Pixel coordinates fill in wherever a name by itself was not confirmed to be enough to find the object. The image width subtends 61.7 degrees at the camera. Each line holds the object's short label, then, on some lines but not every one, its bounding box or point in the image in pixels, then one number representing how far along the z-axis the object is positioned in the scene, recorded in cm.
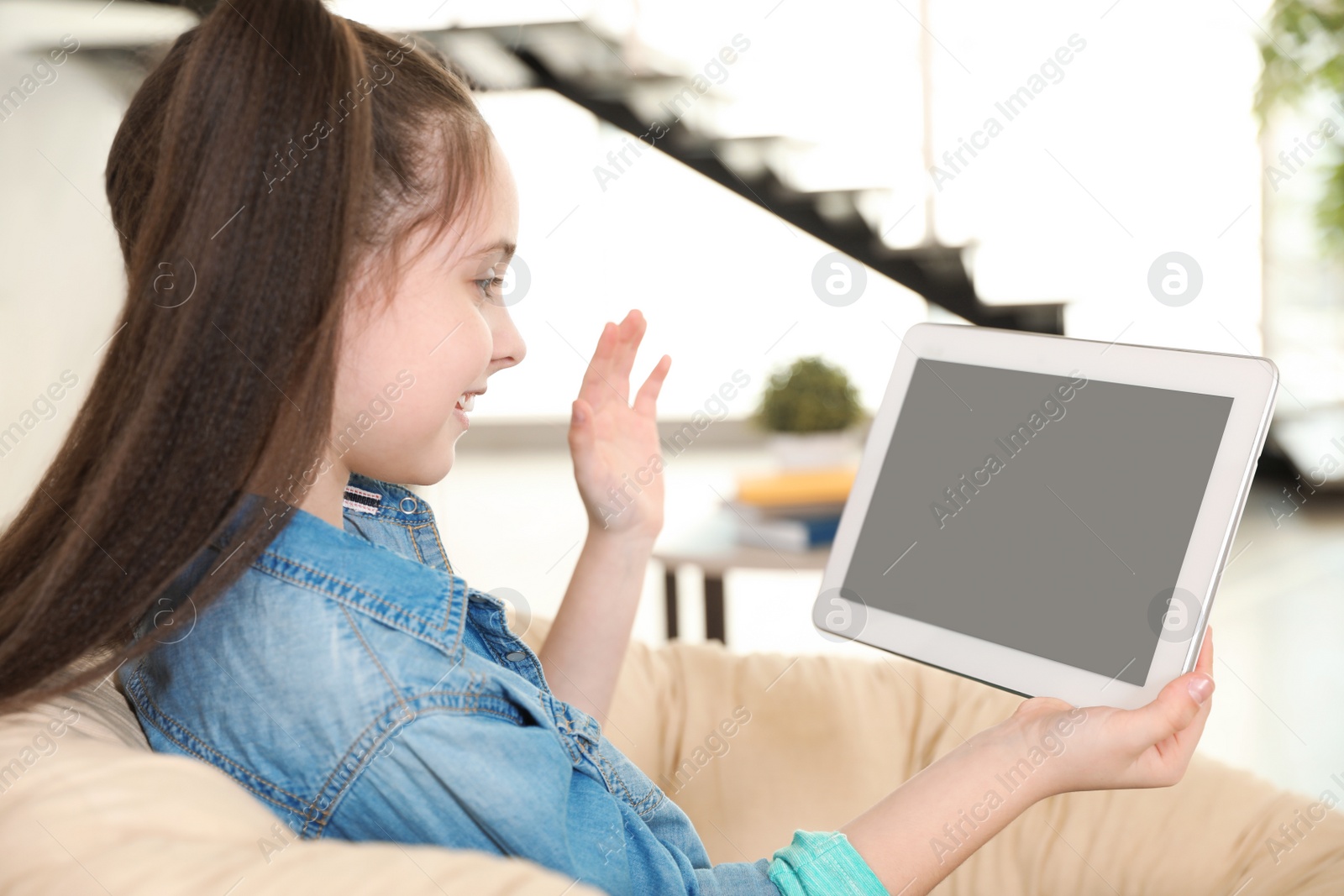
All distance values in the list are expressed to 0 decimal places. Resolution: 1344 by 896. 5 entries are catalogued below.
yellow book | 194
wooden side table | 188
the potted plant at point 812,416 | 204
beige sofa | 61
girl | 70
